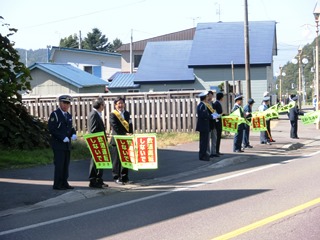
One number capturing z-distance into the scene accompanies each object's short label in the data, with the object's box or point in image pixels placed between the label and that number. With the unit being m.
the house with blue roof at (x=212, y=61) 39.28
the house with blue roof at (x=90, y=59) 53.47
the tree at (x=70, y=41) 103.12
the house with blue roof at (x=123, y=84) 42.84
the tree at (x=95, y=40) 114.31
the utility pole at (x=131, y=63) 50.14
